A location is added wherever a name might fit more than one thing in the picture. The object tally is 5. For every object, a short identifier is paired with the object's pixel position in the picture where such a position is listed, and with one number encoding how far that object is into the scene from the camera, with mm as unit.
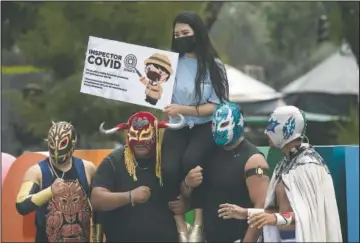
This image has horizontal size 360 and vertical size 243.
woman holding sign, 9633
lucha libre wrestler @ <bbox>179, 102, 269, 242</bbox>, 9367
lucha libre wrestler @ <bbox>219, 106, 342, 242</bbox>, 8211
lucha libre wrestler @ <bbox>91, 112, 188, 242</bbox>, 9734
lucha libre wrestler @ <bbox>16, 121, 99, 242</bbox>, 9844
